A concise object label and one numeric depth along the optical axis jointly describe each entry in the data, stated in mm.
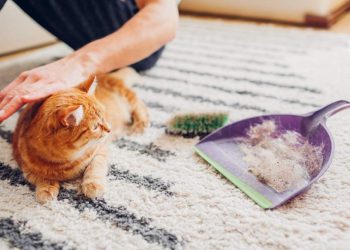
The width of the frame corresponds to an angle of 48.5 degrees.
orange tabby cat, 692
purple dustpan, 673
